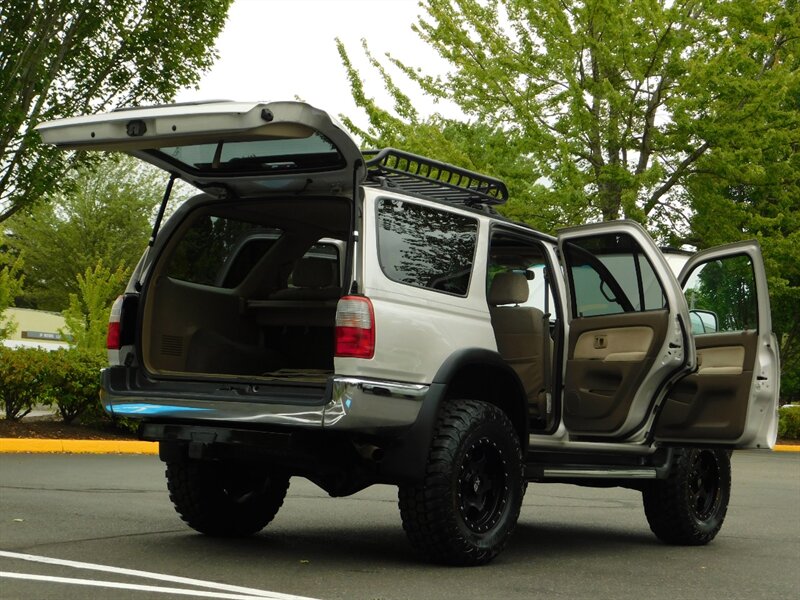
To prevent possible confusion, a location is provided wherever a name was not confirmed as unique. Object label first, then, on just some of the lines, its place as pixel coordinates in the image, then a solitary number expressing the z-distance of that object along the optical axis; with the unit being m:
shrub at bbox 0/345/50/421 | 15.73
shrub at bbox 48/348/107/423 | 16.12
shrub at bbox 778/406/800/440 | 25.22
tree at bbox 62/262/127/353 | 19.00
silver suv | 6.16
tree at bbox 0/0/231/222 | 17.20
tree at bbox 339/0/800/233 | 20.39
